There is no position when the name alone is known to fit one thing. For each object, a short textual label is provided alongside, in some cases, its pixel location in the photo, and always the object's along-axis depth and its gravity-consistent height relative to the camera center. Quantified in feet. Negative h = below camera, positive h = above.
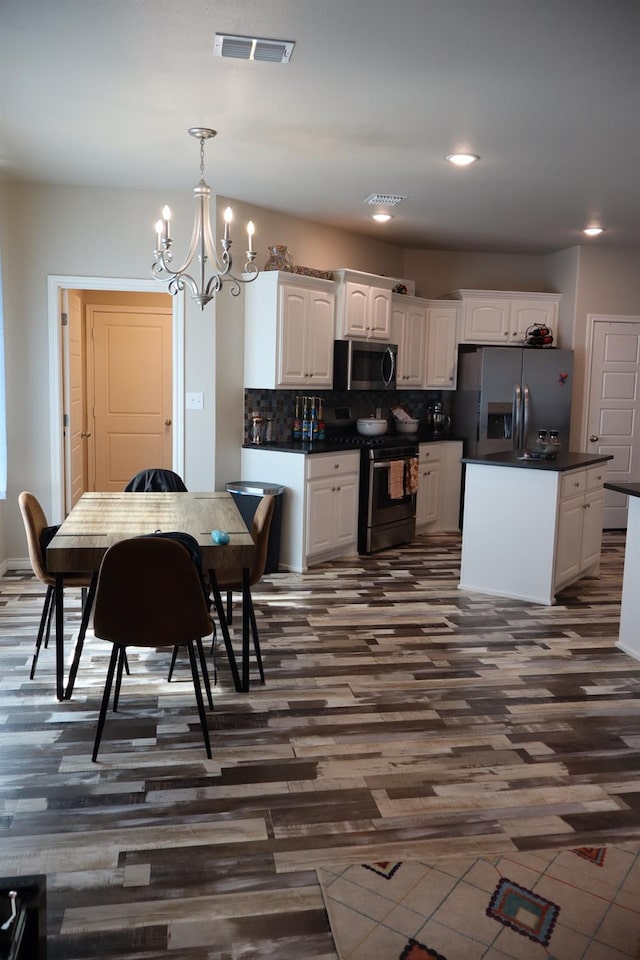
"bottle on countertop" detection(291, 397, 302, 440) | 21.03 -1.14
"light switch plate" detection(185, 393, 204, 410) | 18.70 -0.38
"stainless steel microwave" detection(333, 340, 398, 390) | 20.95 +0.65
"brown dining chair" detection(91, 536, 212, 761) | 9.14 -2.56
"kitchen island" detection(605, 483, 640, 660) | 13.61 -3.33
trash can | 18.17 -2.67
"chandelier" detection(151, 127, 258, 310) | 12.69 +2.43
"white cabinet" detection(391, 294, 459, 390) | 23.58 +1.36
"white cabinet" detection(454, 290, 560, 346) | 24.34 +2.43
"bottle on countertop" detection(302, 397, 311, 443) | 20.85 -1.13
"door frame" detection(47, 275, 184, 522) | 17.85 +0.57
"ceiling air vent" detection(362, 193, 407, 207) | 17.88 +4.37
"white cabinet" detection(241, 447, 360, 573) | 18.51 -2.63
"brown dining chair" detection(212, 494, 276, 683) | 12.08 -2.57
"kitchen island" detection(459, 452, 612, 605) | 16.38 -2.81
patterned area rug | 6.58 -4.60
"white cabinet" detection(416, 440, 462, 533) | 23.36 -2.92
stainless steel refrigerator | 23.24 -0.10
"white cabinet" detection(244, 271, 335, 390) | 18.75 +1.40
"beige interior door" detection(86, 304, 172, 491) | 25.53 -0.22
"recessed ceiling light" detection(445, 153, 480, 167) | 14.43 +4.30
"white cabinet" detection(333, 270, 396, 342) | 20.62 +2.23
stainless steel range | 20.49 -2.68
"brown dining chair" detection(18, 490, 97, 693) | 11.59 -2.50
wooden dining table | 10.21 -2.09
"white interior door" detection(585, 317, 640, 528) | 24.39 -0.14
